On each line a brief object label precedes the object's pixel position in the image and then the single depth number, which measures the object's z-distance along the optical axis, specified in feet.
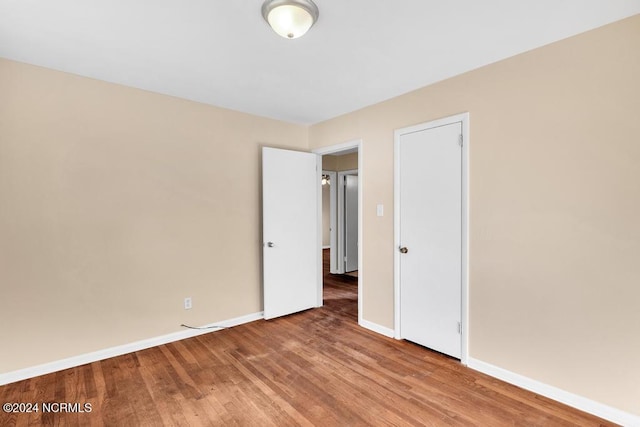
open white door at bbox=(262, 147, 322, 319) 11.66
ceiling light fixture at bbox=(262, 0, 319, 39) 5.25
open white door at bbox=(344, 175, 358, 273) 19.48
